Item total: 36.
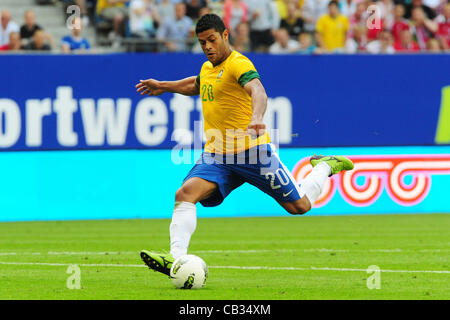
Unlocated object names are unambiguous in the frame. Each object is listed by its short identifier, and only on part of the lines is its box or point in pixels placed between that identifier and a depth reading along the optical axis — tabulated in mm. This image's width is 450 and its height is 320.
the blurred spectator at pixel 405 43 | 20491
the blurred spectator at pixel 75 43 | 18609
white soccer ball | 9672
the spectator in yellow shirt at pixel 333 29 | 20144
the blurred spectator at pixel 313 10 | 20781
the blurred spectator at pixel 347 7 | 21345
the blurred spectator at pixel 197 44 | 18903
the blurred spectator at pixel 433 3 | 22028
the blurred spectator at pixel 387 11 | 21000
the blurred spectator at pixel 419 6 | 21719
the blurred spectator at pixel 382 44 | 20156
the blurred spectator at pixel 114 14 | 19422
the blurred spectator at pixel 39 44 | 18234
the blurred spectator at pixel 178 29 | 19317
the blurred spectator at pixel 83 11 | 19875
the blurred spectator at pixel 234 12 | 19825
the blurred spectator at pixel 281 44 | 19516
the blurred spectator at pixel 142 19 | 19234
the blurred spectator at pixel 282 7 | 20688
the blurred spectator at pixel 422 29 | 20969
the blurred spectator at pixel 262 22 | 19781
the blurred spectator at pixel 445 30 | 20938
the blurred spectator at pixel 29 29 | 18500
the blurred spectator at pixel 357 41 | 20359
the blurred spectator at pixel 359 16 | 20891
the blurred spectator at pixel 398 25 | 20688
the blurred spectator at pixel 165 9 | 19728
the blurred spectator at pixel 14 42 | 18234
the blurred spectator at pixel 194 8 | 20062
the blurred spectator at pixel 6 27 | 18703
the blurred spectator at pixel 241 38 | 18953
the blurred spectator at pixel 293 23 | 20594
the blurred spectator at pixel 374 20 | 20578
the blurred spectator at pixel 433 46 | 20484
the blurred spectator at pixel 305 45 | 19391
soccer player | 9844
